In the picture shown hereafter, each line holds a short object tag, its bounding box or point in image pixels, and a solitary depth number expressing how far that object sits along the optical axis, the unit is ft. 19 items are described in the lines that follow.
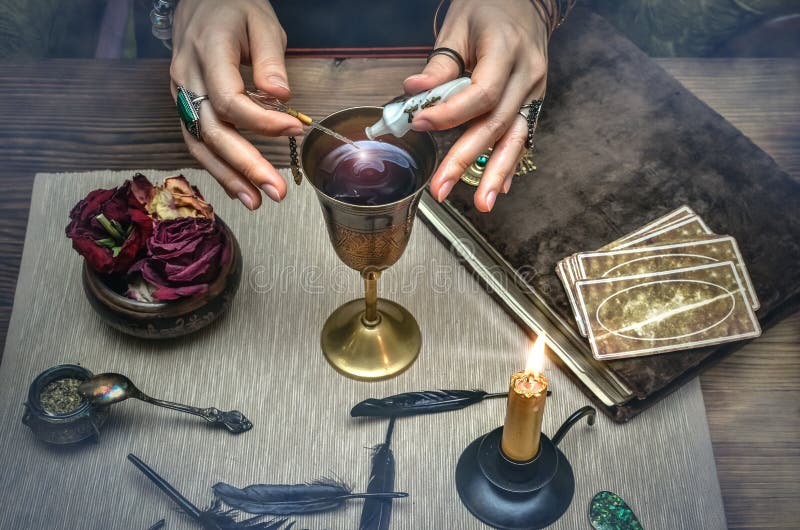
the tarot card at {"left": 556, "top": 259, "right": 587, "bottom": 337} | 3.63
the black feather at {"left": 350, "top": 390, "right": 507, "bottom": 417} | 3.61
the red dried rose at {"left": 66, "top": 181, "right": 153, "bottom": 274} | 3.40
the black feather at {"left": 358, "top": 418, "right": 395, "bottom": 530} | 3.32
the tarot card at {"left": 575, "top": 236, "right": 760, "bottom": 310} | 3.81
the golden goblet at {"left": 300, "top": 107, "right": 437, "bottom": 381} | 2.96
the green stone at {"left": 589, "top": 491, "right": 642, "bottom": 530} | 3.32
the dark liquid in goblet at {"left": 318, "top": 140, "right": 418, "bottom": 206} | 3.13
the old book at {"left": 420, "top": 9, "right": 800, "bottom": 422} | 3.72
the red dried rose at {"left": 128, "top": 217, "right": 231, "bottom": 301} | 3.41
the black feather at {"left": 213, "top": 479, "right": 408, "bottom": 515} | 3.34
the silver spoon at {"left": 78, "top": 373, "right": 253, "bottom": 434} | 3.36
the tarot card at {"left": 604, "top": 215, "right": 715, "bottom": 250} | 3.93
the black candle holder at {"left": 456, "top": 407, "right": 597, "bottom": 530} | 3.21
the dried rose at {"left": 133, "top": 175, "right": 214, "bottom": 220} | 3.59
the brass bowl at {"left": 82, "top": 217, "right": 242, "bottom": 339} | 3.47
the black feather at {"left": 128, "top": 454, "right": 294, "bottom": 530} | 3.28
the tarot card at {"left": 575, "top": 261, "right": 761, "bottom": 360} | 3.59
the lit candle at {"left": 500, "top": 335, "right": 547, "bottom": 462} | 2.76
